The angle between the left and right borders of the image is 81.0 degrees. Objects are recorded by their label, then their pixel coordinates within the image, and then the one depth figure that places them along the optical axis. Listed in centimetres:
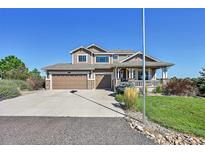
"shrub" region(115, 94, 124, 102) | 849
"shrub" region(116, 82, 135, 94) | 1088
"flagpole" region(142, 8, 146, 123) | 455
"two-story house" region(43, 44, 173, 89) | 1537
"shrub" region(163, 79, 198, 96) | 1085
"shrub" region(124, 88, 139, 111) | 630
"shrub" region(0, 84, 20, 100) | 938
